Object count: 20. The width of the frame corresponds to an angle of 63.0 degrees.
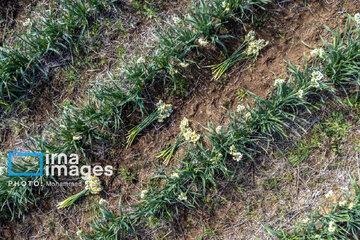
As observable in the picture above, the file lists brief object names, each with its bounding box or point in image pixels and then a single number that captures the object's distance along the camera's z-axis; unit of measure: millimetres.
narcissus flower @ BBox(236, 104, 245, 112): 2835
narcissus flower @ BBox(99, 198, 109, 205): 2955
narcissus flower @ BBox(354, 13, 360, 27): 2698
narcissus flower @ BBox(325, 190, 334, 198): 2746
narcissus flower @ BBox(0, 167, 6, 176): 3024
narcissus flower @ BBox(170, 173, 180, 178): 2850
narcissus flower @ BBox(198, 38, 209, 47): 2900
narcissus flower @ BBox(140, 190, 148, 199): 2874
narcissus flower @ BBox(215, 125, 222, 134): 2795
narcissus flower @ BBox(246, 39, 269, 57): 2918
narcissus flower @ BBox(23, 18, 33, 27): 3170
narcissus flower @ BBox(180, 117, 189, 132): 2967
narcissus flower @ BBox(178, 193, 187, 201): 2852
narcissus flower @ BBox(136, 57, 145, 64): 2924
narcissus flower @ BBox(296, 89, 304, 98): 2654
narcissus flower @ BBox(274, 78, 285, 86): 2713
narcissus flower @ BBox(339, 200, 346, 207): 2646
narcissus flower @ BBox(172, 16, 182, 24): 2913
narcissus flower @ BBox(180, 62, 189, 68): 2931
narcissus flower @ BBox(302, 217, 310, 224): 2778
